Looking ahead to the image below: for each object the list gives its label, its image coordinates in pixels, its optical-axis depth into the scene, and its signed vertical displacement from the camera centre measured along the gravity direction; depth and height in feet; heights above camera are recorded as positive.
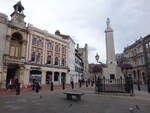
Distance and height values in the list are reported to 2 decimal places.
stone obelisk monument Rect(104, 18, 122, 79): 59.41 +5.95
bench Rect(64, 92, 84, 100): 33.79 -7.08
